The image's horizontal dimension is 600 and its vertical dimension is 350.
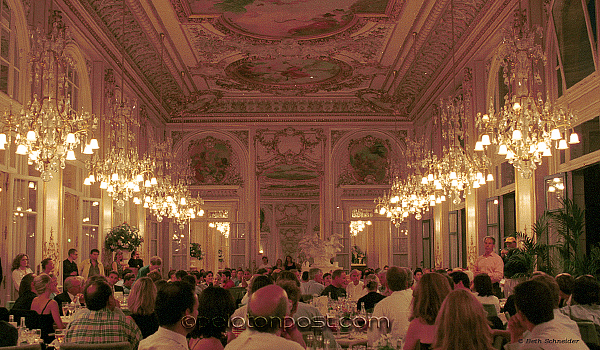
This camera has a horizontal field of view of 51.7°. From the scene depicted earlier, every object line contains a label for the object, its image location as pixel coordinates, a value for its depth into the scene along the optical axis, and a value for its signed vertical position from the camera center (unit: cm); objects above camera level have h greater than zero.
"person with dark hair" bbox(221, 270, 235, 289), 1292 -124
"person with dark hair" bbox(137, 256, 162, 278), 1143 -74
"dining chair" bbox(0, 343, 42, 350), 433 -88
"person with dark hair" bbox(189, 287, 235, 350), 347 -55
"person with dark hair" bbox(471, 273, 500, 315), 676 -73
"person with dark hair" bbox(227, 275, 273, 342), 540 -54
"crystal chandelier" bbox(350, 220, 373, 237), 3155 -21
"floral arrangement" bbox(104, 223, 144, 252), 1426 -37
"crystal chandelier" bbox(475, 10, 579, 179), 792 +134
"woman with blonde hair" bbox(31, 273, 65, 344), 650 -91
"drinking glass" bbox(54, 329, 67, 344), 598 -109
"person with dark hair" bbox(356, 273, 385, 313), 739 -93
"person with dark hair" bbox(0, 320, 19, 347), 488 -88
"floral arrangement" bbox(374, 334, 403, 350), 428 -85
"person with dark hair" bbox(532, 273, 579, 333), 418 -67
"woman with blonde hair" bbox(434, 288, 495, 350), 301 -51
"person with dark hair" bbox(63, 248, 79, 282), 1180 -79
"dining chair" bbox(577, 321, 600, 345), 529 -95
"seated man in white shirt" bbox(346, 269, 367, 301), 1058 -116
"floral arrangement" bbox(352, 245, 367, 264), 3250 -175
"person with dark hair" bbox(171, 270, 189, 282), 1014 -85
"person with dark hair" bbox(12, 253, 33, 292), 970 -69
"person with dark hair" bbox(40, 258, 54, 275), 1010 -68
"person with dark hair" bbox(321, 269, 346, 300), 1022 -111
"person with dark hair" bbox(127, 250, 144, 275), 1463 -92
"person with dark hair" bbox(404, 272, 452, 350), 415 -59
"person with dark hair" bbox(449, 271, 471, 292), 667 -62
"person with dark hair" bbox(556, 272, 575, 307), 617 -67
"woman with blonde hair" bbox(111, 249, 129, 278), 1424 -92
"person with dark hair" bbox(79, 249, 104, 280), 1253 -88
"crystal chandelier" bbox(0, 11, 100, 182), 791 +130
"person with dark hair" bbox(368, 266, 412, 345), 546 -76
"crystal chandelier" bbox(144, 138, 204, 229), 1403 +58
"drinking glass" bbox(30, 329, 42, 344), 567 -105
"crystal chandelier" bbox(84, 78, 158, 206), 1069 +98
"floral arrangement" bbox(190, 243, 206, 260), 2496 -115
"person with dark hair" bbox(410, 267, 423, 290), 1439 -121
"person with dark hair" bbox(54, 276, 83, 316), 818 -87
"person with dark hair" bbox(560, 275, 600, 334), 554 -73
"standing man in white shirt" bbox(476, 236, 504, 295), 1032 -74
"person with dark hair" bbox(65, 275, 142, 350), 471 -78
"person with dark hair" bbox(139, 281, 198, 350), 359 -56
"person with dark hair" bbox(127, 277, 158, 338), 543 -76
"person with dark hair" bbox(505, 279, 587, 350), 349 -57
